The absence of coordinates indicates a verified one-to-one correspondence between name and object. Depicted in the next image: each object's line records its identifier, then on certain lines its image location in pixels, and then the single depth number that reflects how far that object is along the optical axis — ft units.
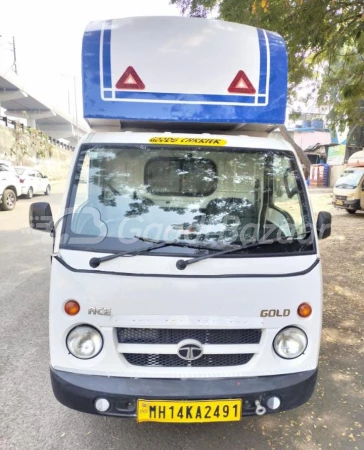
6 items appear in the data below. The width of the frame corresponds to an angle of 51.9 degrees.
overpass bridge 92.80
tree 18.97
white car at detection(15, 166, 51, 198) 55.47
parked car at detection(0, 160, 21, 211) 44.68
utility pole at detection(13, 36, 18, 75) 93.68
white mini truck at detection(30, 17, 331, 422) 7.56
